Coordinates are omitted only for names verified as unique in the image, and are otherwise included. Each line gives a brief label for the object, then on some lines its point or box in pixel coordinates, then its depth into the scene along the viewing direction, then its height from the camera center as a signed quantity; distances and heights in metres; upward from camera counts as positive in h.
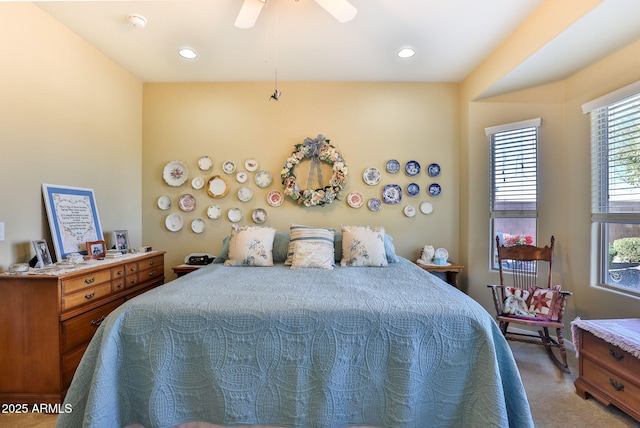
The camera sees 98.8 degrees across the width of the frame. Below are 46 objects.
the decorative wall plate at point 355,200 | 3.18 +0.15
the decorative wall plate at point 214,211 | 3.20 +0.03
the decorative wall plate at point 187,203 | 3.20 +0.12
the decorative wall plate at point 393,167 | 3.19 +0.54
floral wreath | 3.09 +0.47
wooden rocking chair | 2.20 -0.72
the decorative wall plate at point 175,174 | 3.20 +0.46
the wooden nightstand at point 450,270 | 2.88 -0.60
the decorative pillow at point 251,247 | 2.54 -0.32
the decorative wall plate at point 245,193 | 3.19 +0.24
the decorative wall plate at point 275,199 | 3.20 +0.17
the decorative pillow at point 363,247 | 2.53 -0.32
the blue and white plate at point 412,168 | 3.18 +0.53
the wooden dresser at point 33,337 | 1.72 -0.78
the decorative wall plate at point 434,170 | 3.18 +0.50
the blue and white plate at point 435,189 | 3.18 +0.28
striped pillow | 2.62 -0.22
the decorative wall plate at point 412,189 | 3.18 +0.28
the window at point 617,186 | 2.11 +0.22
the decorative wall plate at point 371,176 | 3.18 +0.43
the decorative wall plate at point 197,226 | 3.21 -0.15
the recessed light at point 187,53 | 2.57 +1.53
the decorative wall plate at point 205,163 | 3.20 +0.59
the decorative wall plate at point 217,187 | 3.19 +0.31
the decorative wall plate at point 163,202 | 3.21 +0.13
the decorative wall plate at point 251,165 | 3.20 +0.56
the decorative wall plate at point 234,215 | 3.20 -0.02
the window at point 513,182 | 2.79 +0.32
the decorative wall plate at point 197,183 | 3.20 +0.35
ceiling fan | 1.69 +1.30
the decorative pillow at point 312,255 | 2.44 -0.38
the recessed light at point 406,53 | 2.55 +1.52
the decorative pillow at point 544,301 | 2.25 -0.75
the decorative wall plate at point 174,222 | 3.21 -0.10
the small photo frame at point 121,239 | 2.69 -0.26
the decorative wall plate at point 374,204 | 3.18 +0.11
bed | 1.33 -0.75
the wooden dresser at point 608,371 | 1.57 -0.98
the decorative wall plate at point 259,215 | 3.19 -0.02
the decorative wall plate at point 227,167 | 3.19 +0.54
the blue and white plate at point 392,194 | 3.18 +0.22
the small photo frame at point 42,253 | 1.90 -0.28
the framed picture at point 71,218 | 2.12 -0.04
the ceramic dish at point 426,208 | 3.19 +0.06
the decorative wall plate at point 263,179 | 3.20 +0.40
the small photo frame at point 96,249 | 2.27 -0.30
